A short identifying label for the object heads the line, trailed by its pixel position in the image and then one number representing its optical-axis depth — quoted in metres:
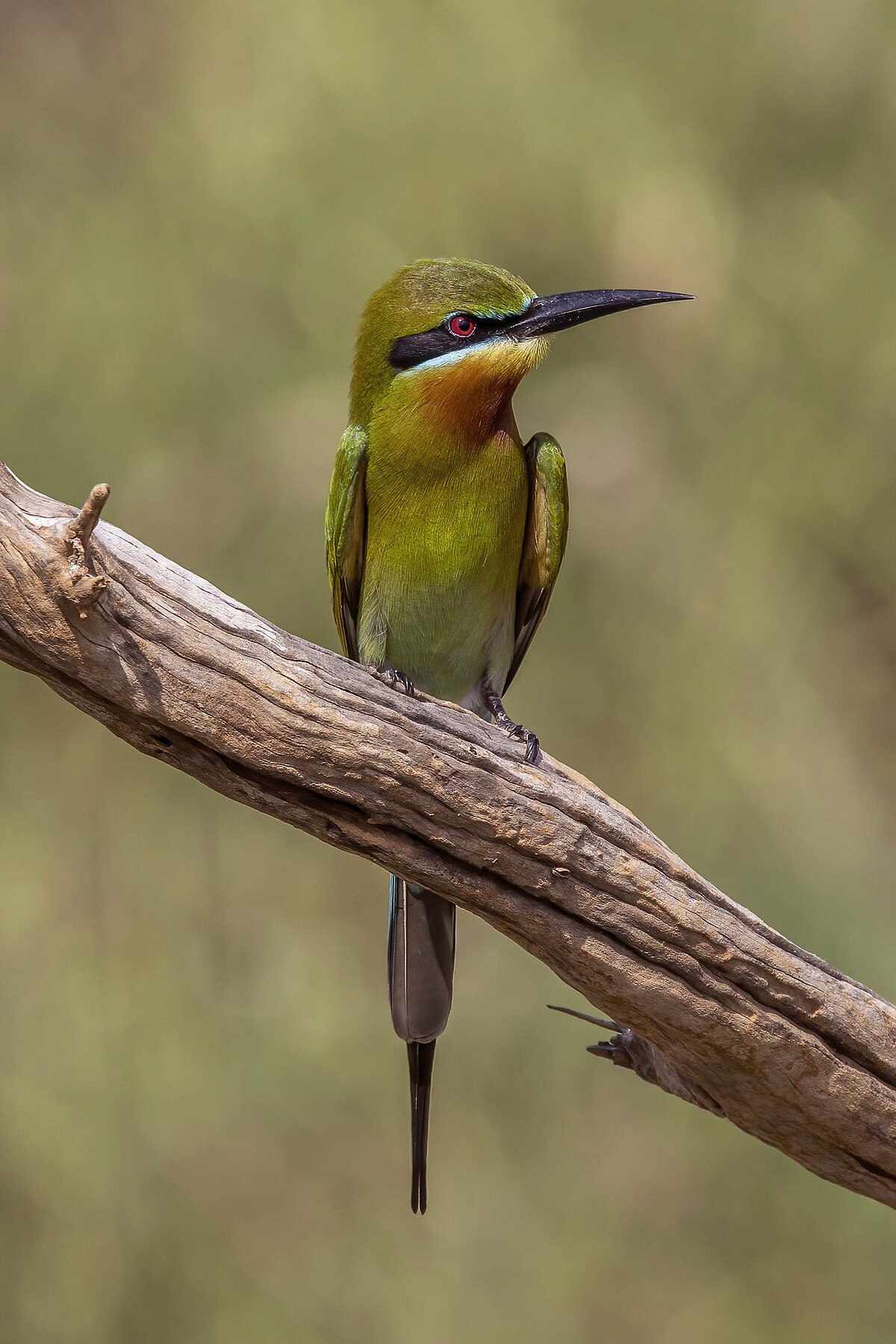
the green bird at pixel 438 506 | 5.02
